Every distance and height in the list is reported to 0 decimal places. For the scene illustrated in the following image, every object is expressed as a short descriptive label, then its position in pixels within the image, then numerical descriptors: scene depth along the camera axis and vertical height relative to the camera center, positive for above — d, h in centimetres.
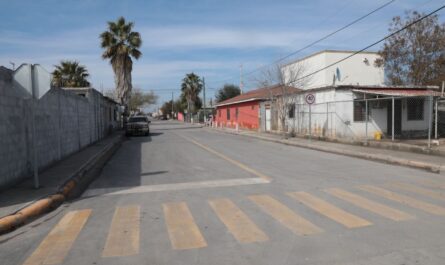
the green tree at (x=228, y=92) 8325 +406
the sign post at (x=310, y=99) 2260 +65
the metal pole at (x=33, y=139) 902 -56
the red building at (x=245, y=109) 3488 +30
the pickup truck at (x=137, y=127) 3550 -119
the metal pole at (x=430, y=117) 1519 -31
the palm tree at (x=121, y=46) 4150 +680
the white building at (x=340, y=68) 3734 +388
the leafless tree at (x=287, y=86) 2927 +203
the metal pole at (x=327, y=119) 2467 -51
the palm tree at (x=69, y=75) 3938 +381
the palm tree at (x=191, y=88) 8144 +490
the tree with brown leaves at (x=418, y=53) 3294 +461
